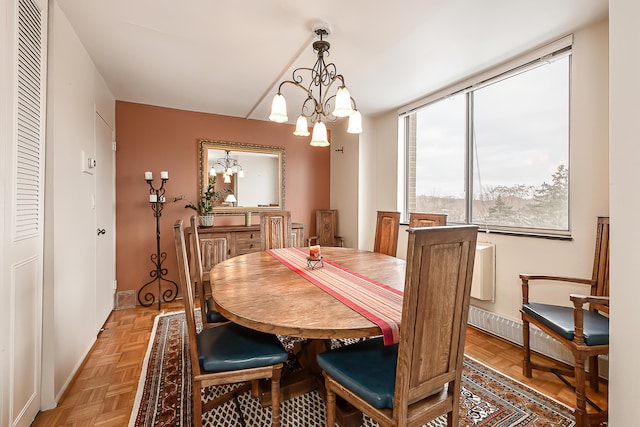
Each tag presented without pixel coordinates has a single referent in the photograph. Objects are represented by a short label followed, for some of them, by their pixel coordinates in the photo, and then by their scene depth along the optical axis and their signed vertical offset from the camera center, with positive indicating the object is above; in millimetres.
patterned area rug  1543 -1106
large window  2236 +586
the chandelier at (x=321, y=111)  1768 +656
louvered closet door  1291 +23
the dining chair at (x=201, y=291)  1909 -533
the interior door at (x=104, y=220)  2615 -79
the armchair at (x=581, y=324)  1493 -621
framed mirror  3816 +546
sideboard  3398 -347
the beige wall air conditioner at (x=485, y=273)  2527 -521
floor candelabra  3340 -683
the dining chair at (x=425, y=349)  962 -490
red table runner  1117 -397
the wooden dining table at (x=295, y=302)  1100 -408
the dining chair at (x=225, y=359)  1277 -663
